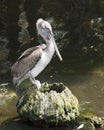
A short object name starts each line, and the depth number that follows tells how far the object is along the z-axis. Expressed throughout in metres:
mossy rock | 9.36
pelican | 10.53
